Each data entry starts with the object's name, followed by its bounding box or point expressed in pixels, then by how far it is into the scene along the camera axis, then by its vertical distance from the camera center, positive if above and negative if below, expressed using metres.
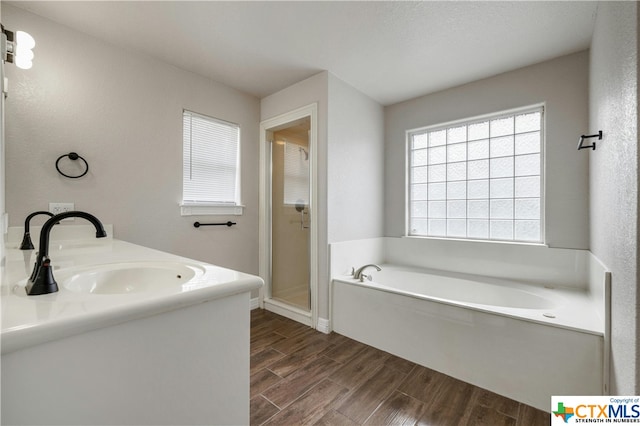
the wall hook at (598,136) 1.52 +0.44
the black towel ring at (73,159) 1.82 +0.36
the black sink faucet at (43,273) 0.66 -0.16
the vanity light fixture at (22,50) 1.46 +0.89
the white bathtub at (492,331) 1.44 -0.79
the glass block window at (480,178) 2.46 +0.34
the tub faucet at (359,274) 2.45 -0.59
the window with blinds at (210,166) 2.49 +0.45
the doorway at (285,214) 2.87 -0.04
